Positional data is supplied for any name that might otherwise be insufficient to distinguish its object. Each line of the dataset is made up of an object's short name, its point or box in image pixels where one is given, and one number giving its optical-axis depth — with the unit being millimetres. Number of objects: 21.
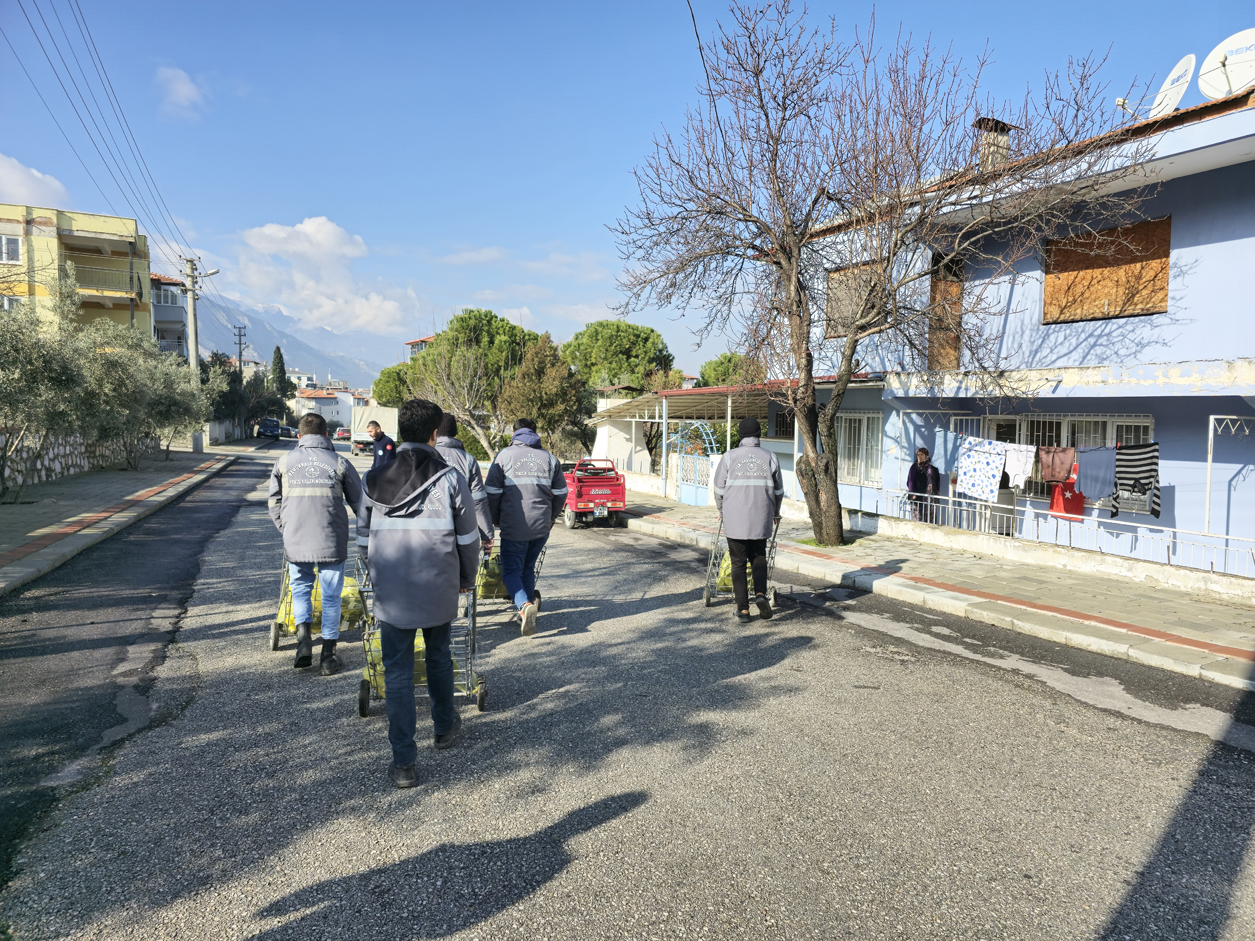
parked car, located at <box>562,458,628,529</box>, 14523
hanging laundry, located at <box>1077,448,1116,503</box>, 10352
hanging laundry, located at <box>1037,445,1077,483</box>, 11031
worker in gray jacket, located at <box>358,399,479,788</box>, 3721
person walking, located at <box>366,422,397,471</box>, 9461
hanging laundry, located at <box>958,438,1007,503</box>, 11320
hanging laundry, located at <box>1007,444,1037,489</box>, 11047
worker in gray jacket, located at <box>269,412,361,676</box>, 5266
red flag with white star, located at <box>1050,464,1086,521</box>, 11414
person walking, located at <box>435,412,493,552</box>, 5191
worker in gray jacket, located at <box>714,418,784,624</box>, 6949
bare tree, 10453
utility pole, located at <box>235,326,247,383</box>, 79288
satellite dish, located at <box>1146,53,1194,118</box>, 10781
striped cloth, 10266
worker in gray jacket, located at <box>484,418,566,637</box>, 6531
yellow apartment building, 40344
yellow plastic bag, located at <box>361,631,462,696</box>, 4482
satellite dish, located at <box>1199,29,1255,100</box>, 10211
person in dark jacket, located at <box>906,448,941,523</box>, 12609
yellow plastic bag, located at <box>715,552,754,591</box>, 7859
